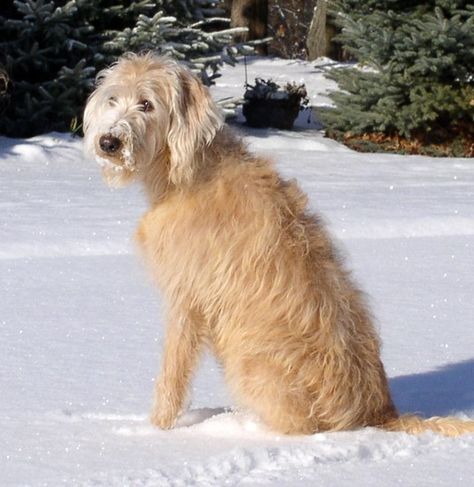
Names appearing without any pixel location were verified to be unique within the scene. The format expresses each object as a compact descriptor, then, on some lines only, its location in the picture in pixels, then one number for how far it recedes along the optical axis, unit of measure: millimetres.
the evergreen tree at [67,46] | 13008
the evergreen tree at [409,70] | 14133
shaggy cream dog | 3889
